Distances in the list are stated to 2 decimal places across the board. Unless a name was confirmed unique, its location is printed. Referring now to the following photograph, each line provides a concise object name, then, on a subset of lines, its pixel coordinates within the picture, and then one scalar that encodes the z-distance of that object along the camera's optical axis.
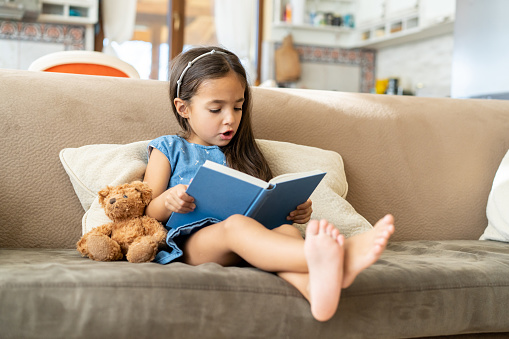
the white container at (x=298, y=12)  5.52
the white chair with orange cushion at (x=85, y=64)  2.21
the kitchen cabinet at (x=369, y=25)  4.69
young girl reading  0.99
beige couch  0.99
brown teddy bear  1.23
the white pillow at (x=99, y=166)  1.43
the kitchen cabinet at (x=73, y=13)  4.74
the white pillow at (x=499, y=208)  1.77
